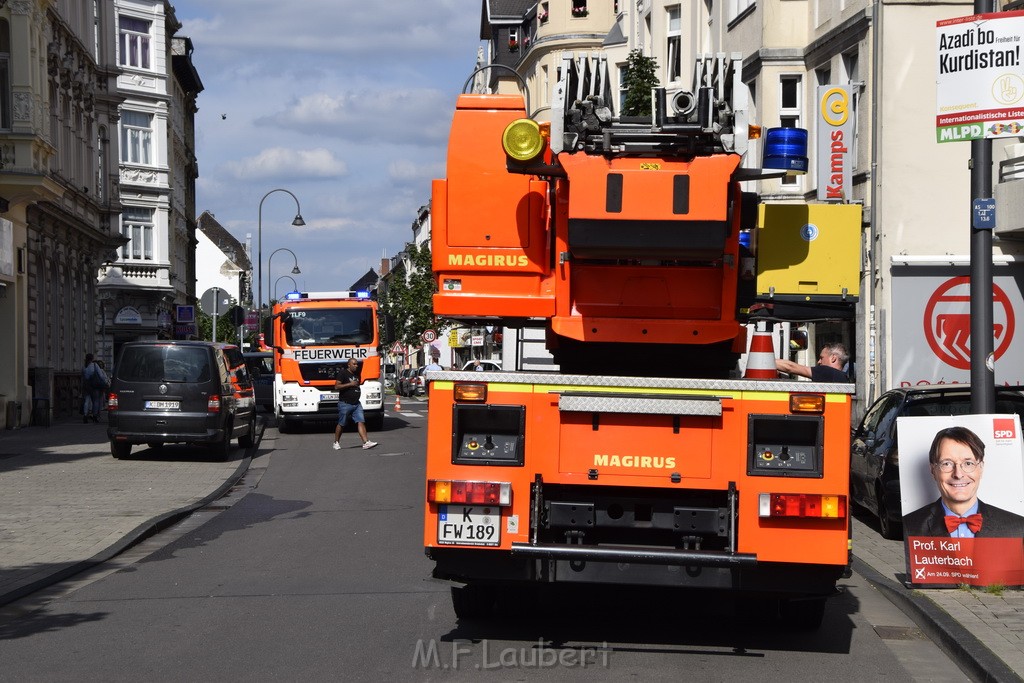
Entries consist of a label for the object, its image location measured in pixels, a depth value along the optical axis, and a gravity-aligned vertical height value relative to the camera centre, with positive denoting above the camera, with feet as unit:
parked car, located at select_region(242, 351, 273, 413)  142.61 -7.25
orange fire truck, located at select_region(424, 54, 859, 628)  24.02 -2.23
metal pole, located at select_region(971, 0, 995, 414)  32.96 +0.19
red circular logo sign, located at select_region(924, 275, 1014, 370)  77.46 -0.41
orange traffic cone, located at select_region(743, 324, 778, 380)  26.35 -0.88
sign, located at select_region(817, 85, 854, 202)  77.82 +10.19
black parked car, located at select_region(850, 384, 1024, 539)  41.88 -4.28
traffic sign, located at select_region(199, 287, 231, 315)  108.58 +1.21
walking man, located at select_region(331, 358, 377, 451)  81.71 -5.10
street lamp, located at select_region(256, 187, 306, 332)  190.66 +12.22
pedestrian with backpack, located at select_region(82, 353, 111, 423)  109.91 -5.87
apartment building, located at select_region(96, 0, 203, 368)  179.63 +17.97
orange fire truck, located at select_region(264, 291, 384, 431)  100.83 -2.68
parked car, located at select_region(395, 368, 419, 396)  238.50 -12.52
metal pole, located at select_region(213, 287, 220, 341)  109.13 +1.29
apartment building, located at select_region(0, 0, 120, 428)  92.43 +9.64
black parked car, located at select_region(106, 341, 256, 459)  69.26 -4.18
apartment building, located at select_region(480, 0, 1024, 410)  77.51 +5.48
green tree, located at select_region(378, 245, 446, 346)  232.73 +2.70
